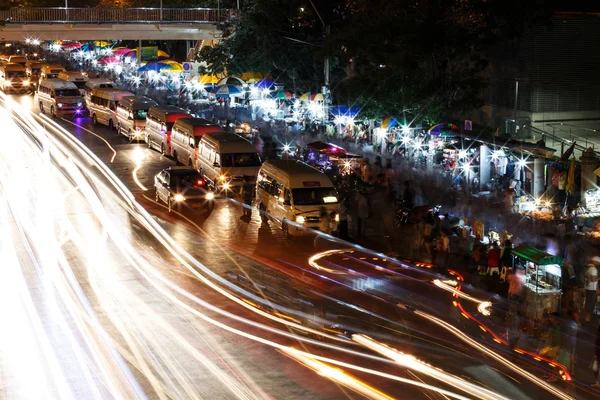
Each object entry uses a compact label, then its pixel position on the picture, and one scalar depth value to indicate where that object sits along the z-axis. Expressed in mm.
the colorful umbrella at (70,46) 99112
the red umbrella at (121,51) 79312
